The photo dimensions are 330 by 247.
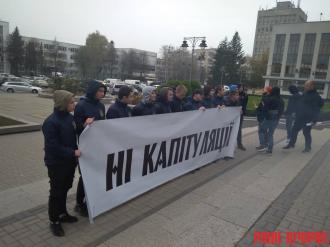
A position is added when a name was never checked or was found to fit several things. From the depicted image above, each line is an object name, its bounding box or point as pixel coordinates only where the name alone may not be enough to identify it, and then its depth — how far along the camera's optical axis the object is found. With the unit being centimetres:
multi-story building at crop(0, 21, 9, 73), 8152
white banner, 352
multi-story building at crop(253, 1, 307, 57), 12238
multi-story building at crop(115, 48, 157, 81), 9301
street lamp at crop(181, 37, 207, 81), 2871
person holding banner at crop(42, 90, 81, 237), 309
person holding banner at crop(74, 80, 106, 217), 356
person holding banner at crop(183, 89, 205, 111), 610
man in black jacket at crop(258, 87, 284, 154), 784
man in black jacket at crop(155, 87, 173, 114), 512
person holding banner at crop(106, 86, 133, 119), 404
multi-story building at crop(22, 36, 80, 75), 8650
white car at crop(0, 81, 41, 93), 3125
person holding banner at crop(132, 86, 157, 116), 484
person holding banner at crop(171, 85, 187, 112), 563
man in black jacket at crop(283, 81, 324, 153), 804
